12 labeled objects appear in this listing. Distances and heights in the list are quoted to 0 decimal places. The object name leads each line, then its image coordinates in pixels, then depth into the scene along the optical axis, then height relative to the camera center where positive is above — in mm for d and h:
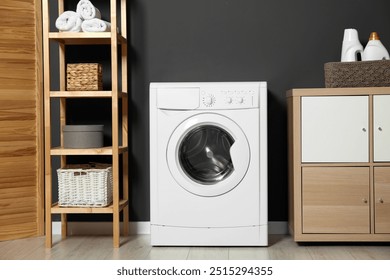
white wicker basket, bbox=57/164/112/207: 3576 -345
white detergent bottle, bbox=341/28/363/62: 3633 +426
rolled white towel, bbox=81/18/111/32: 3539 +540
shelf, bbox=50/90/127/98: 3525 +166
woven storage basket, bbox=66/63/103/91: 3586 +262
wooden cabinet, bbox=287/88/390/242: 3459 -238
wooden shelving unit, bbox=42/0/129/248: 3498 +33
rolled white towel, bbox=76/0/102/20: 3576 +632
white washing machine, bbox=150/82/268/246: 3457 -216
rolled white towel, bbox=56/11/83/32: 3557 +562
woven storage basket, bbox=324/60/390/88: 3512 +261
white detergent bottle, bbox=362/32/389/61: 3598 +392
